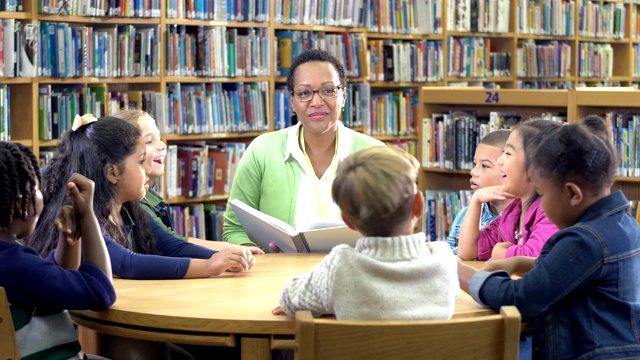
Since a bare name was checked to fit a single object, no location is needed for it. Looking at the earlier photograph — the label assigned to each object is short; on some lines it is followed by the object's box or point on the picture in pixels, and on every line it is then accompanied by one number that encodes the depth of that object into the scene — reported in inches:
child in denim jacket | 77.0
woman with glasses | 132.4
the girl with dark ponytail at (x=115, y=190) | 95.8
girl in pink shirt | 103.4
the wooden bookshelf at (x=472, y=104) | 180.2
